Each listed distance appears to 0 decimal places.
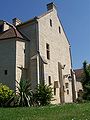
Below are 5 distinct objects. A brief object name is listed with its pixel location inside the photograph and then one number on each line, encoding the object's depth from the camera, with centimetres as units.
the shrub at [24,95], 1274
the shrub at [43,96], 1310
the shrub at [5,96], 1311
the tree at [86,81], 1884
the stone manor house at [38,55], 1479
